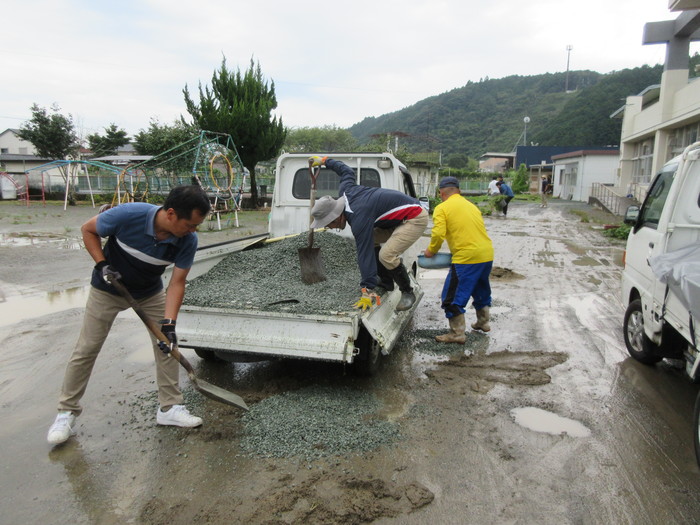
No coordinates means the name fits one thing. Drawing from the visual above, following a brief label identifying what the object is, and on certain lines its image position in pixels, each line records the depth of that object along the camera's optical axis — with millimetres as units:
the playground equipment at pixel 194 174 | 16672
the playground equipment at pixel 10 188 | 28125
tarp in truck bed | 2934
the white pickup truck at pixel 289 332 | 3545
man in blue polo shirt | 3082
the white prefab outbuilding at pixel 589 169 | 31734
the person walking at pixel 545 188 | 26817
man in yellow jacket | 5078
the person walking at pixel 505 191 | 19406
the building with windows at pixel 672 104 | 17391
